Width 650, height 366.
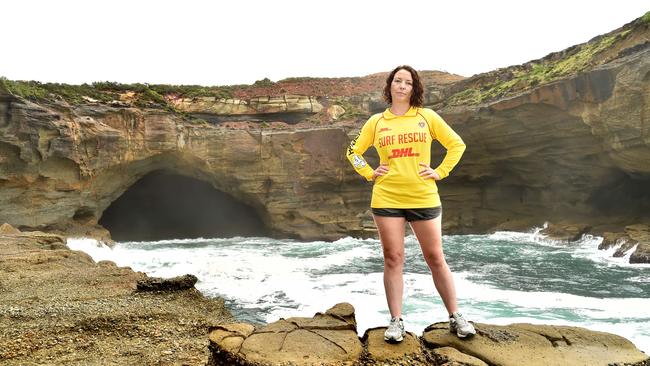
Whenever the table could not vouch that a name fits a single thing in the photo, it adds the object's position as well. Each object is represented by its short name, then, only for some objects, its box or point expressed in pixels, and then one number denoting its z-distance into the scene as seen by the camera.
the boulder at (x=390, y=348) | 3.32
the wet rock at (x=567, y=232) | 18.08
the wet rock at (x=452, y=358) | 3.21
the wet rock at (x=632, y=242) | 13.00
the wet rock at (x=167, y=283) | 7.17
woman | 3.55
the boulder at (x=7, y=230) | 14.39
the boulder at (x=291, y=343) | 3.29
